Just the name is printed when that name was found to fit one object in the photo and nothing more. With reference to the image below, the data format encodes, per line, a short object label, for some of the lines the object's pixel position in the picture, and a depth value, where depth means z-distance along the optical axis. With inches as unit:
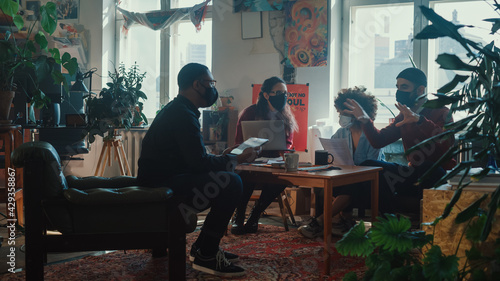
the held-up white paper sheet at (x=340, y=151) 138.1
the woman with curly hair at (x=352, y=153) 135.4
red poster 193.9
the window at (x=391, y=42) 180.2
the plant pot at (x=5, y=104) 130.9
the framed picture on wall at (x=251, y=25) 202.5
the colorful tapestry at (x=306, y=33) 191.3
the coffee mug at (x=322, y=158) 126.0
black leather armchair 86.0
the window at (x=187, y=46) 229.8
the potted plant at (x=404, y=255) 61.6
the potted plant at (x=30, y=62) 131.7
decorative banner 222.1
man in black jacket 100.6
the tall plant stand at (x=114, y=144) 198.7
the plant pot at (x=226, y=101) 206.2
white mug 113.0
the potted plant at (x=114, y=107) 188.1
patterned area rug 102.6
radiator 233.8
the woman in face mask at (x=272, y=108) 166.1
